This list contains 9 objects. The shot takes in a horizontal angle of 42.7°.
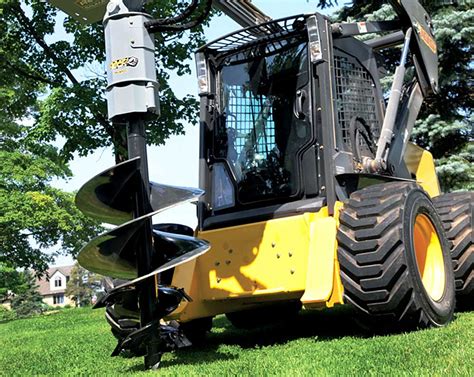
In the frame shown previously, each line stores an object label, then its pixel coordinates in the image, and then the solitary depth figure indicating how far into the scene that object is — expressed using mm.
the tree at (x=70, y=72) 12969
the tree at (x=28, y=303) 52188
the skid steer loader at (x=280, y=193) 3734
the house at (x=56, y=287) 89381
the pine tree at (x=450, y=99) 10781
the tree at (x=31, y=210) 23156
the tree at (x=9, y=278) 23659
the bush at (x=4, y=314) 34531
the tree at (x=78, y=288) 62931
